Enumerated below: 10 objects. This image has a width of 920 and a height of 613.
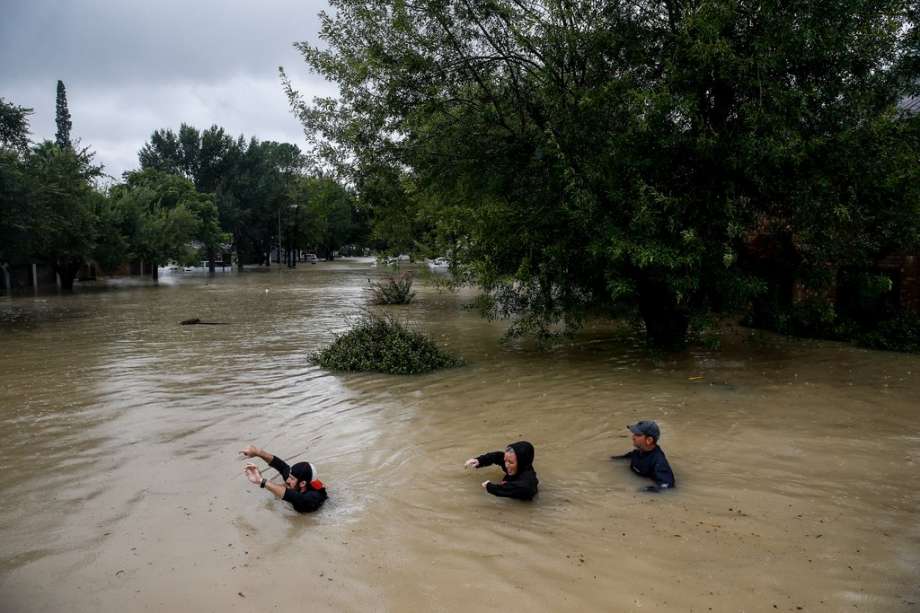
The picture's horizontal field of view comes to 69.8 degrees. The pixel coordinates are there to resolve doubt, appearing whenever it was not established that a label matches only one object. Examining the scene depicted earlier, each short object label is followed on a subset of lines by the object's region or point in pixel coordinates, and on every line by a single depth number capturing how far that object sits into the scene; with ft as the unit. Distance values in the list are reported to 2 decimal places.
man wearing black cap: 20.63
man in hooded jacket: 21.34
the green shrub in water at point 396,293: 93.20
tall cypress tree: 230.89
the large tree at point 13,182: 68.06
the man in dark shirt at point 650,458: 22.30
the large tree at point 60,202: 74.64
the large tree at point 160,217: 135.74
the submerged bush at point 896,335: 47.65
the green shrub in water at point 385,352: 42.32
